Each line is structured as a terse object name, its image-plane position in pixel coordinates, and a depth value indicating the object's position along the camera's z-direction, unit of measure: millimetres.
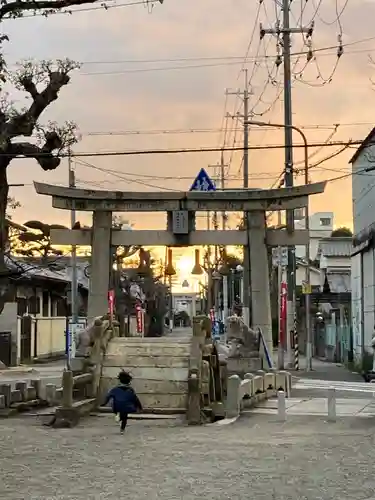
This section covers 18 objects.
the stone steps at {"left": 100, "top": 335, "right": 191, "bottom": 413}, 19922
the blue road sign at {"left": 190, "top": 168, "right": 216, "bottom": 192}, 28859
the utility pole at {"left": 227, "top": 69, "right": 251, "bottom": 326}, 29312
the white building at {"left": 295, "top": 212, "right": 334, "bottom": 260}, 85825
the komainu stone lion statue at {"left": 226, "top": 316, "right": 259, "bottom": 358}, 26547
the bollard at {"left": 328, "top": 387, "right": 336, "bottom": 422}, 18578
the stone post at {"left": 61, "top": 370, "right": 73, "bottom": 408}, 17984
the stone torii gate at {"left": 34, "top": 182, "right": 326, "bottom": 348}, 28625
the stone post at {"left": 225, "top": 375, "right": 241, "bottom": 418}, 19109
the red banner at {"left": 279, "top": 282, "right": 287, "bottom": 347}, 36969
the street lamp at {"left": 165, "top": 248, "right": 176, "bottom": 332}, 35812
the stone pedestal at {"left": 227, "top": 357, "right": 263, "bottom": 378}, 26344
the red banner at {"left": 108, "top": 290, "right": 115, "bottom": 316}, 29091
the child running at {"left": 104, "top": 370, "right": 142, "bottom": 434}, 16297
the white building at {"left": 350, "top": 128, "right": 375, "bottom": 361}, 37500
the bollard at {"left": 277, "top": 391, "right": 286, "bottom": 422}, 18656
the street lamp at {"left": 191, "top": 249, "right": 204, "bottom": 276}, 37438
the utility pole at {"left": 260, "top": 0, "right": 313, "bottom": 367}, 34719
